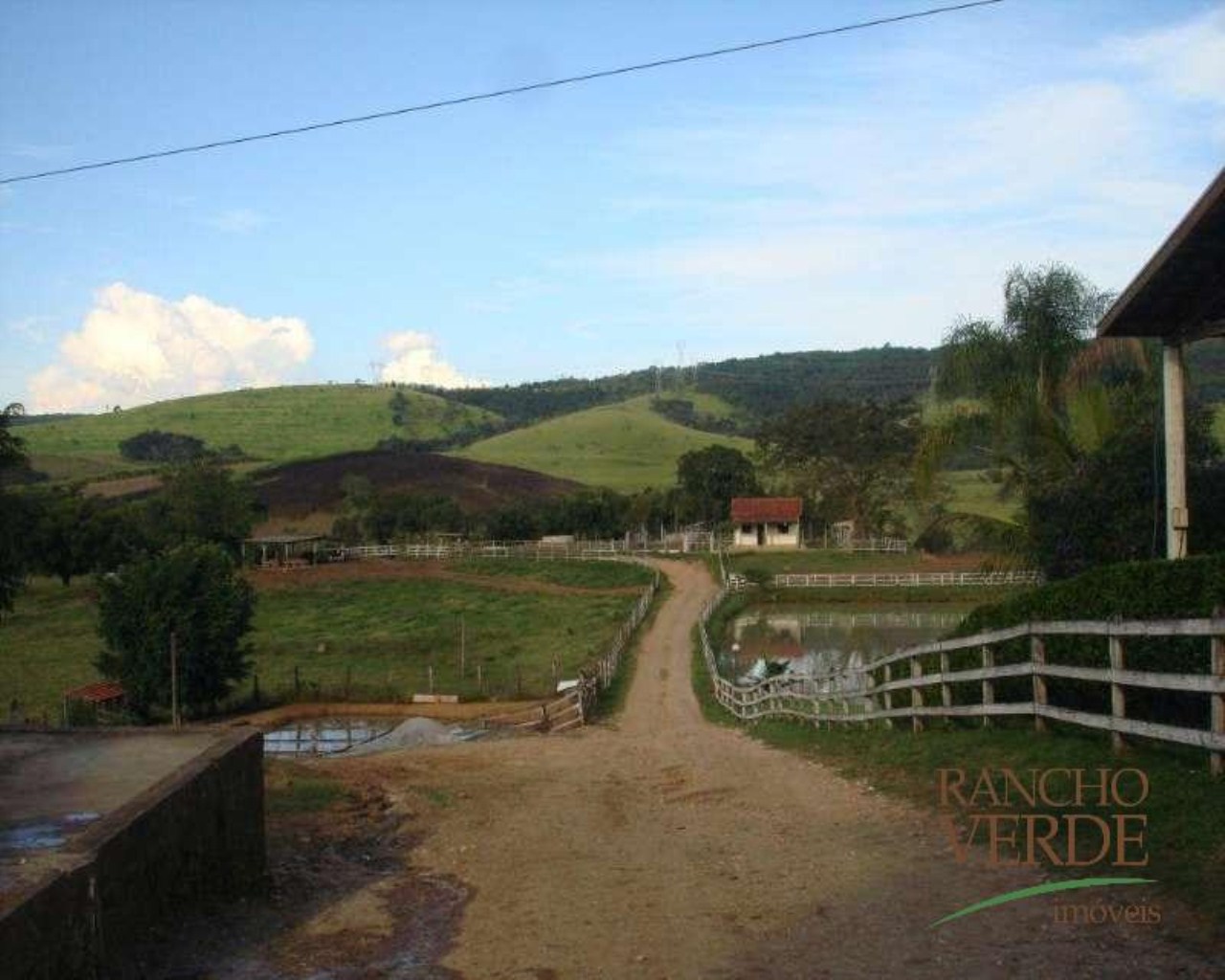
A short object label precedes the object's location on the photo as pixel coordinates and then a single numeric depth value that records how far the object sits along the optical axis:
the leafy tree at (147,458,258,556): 87.81
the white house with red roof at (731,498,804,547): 87.88
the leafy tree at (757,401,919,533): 87.94
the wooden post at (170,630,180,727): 31.12
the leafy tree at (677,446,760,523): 103.06
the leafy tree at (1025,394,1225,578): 15.65
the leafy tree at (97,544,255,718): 40.94
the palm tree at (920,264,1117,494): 20.03
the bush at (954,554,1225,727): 9.36
